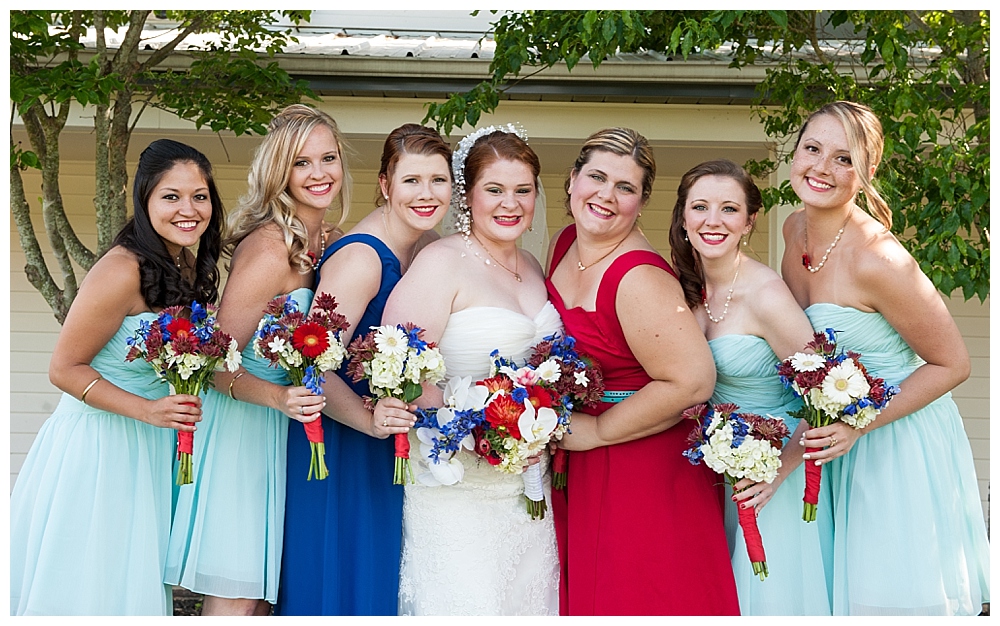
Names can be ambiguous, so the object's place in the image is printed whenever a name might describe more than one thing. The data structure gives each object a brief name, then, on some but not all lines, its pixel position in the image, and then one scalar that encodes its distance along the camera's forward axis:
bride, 3.94
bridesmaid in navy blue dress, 4.00
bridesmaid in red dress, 3.88
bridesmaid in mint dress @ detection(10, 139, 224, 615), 3.81
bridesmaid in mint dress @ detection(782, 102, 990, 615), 3.90
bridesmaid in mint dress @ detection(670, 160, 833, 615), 3.93
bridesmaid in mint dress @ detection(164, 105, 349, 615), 3.96
